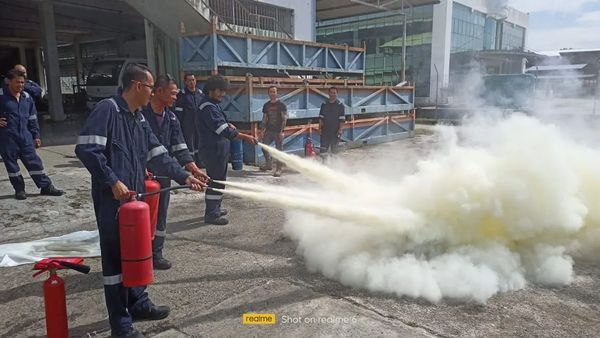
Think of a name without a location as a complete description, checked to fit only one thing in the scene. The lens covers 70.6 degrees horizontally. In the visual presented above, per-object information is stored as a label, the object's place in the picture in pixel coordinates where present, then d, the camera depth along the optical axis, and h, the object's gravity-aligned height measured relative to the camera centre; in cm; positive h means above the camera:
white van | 1473 +64
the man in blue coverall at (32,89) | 670 +12
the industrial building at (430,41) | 3341 +442
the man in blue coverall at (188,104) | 772 -15
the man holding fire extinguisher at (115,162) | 276 -44
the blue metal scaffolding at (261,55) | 1009 +110
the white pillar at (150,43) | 1272 +156
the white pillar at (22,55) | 2214 +215
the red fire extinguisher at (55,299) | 279 -132
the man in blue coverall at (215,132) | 548 -47
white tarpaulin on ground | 443 -167
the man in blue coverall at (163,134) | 427 -39
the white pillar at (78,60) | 2405 +207
